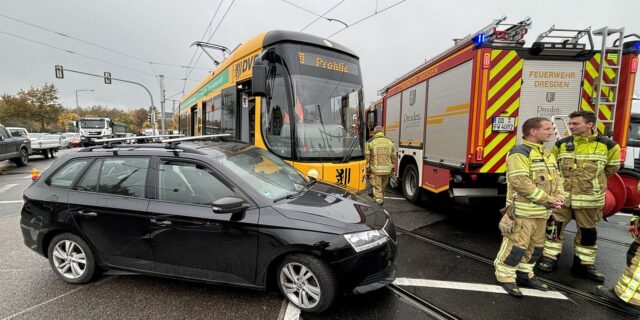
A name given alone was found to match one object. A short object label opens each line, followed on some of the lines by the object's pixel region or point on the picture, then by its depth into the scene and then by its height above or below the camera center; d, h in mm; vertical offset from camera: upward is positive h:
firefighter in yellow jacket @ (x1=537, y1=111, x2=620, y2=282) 3385 -545
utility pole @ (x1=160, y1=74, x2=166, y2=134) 26778 +3062
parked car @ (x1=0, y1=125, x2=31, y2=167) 12305 -942
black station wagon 2623 -900
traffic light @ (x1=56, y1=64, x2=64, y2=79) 20517 +3795
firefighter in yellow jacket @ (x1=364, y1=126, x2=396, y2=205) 5871 -539
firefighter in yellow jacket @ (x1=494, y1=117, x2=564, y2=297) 2979 -598
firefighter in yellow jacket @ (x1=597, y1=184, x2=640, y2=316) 2723 -1376
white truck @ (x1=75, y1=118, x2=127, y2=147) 24891 +86
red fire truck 4426 +761
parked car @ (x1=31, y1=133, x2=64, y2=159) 17053 -1096
